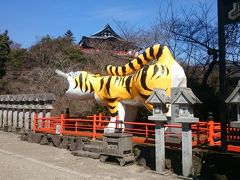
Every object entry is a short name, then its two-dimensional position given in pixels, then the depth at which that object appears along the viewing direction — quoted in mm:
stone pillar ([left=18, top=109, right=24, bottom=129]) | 13733
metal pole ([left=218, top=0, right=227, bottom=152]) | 5458
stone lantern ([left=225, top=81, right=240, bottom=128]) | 4786
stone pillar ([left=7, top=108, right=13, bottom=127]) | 14752
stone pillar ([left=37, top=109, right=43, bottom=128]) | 11836
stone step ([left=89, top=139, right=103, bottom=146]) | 8387
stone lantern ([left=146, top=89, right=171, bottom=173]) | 6332
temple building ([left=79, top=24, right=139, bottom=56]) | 16513
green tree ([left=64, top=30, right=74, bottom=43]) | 39082
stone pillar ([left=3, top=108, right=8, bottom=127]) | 15198
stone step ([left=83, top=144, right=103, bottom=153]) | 8030
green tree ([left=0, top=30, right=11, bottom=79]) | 23574
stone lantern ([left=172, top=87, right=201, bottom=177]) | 5910
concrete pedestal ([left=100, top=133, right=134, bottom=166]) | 7007
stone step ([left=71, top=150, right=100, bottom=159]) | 7806
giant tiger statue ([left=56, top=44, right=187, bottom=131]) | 8002
